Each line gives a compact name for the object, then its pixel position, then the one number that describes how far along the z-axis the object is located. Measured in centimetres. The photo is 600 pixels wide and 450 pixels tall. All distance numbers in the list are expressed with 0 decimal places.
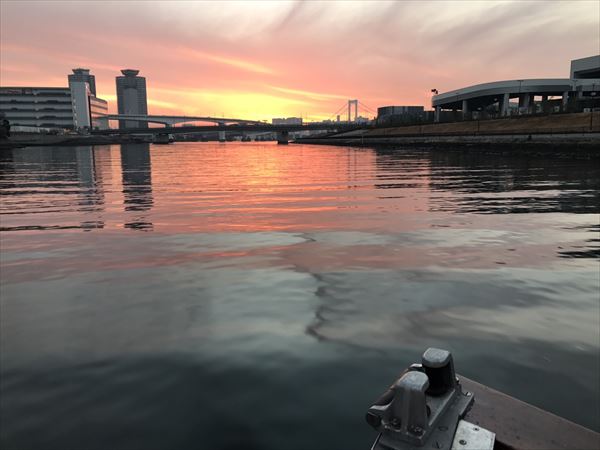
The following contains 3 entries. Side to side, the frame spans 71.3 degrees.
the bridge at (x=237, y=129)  18188
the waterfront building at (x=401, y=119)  14260
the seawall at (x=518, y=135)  5103
